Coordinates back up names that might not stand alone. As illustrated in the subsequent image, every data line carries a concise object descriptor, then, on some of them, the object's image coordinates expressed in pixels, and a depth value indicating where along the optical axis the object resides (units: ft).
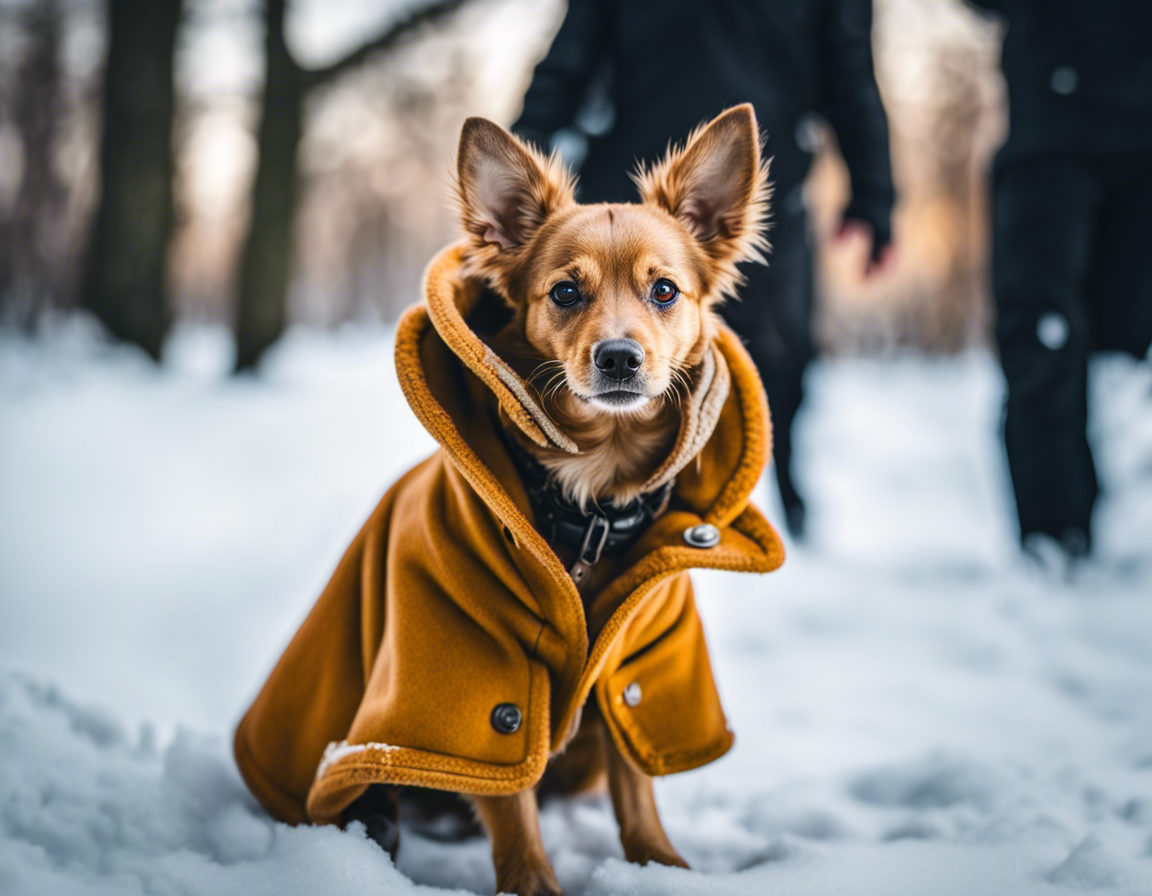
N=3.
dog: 4.21
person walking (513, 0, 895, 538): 7.70
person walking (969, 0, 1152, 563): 8.29
